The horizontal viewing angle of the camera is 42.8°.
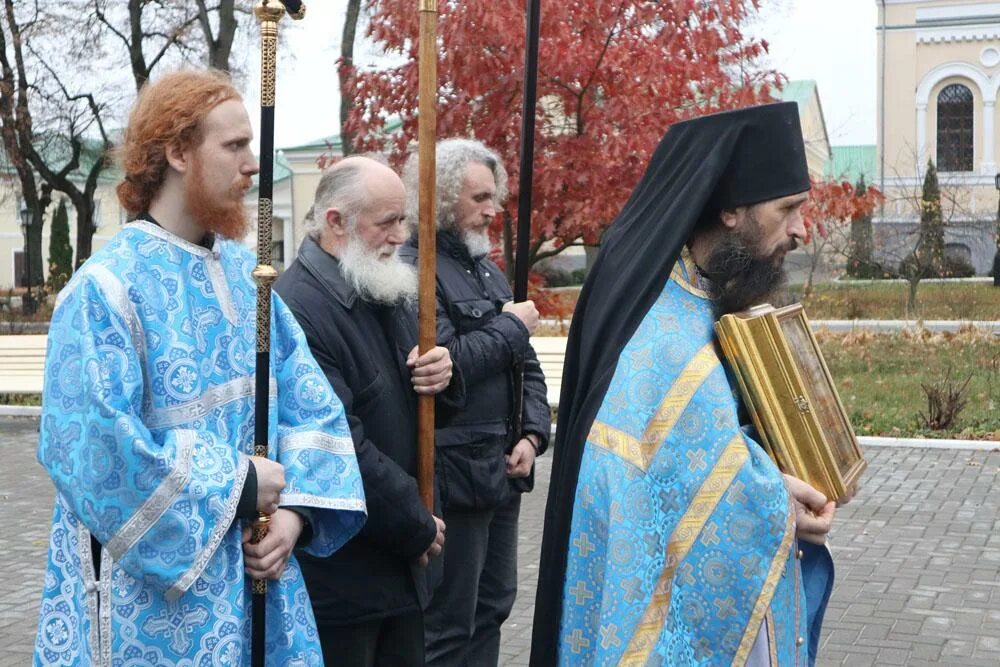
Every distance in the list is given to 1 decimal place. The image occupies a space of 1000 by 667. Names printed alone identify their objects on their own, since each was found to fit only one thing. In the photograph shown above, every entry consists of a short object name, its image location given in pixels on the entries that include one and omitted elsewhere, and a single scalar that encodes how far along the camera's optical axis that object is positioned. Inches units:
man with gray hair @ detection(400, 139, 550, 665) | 160.7
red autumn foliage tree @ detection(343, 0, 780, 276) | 386.0
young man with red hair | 99.5
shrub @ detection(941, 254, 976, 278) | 1110.4
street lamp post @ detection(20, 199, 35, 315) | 1180.5
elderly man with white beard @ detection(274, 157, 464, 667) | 130.1
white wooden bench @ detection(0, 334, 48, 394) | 485.7
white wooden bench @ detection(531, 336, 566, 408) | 435.5
